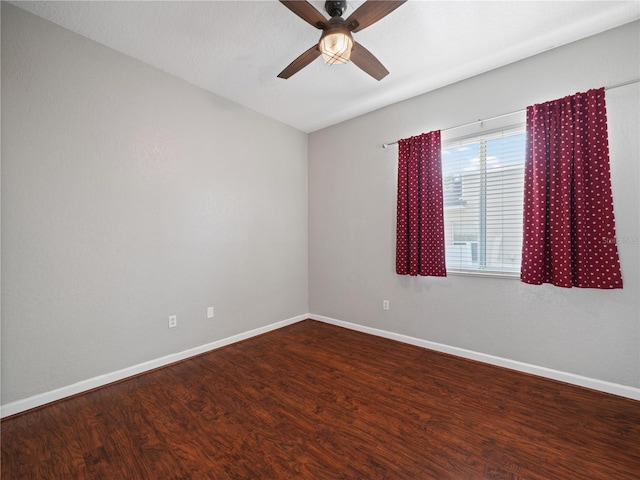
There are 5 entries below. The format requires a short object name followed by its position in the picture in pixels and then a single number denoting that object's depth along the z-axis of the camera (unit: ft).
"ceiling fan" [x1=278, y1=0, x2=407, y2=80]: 5.12
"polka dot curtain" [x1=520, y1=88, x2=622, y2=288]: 6.66
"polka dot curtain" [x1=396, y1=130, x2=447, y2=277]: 9.37
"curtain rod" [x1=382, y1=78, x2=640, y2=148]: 6.48
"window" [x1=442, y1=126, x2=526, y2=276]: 8.24
